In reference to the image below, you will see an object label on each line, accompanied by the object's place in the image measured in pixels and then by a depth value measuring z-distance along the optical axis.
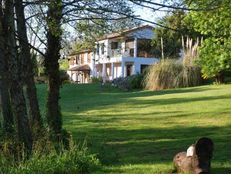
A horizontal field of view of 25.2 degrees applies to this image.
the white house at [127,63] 64.81
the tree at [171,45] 53.95
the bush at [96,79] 60.56
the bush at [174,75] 34.84
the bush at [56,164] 7.96
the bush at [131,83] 39.69
